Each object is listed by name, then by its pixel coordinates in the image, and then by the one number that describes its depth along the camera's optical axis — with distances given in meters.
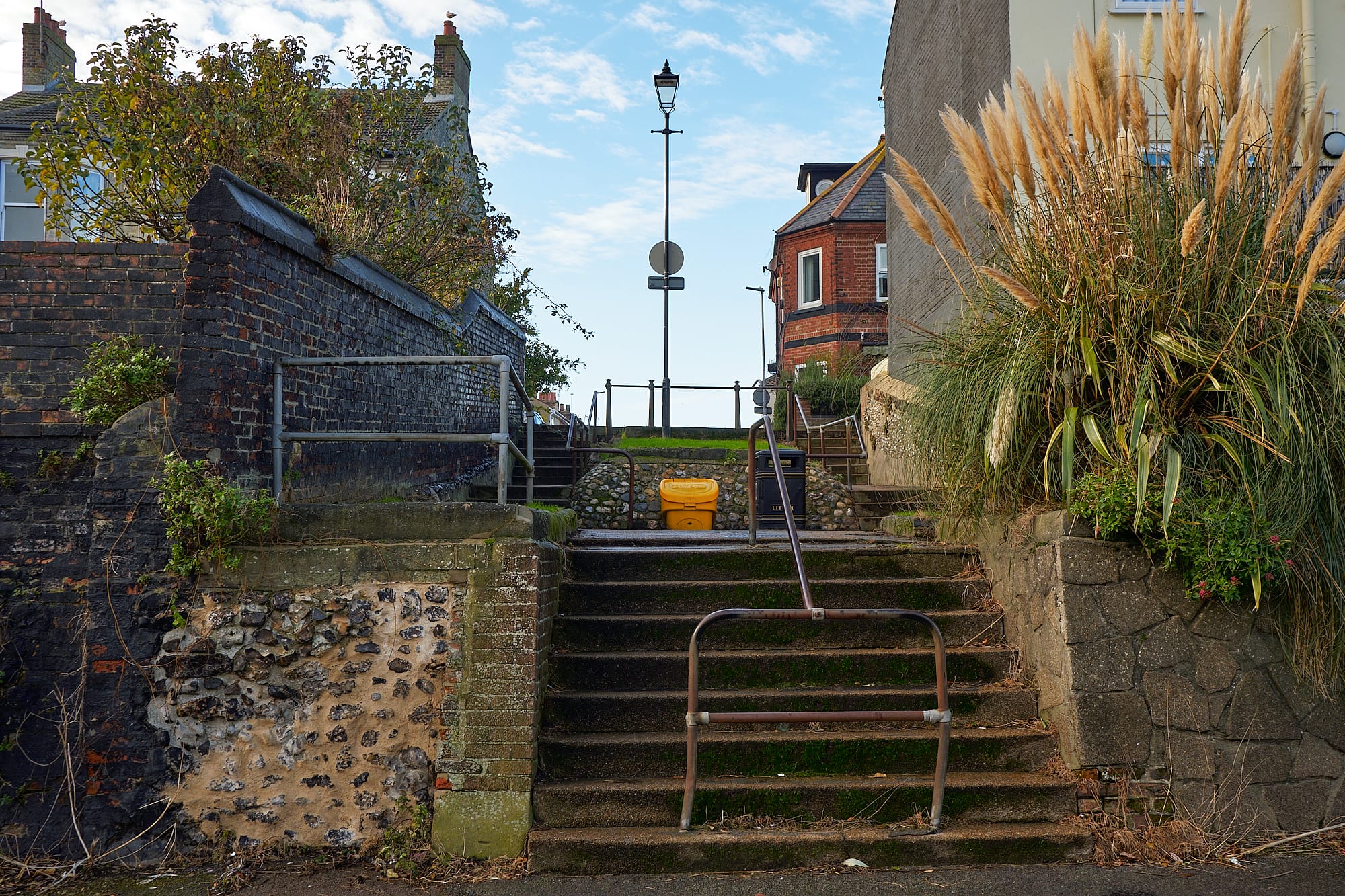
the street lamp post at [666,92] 16.75
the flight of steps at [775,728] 4.50
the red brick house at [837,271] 26.22
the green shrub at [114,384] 5.09
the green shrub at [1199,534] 4.60
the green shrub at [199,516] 4.83
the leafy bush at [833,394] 19.11
